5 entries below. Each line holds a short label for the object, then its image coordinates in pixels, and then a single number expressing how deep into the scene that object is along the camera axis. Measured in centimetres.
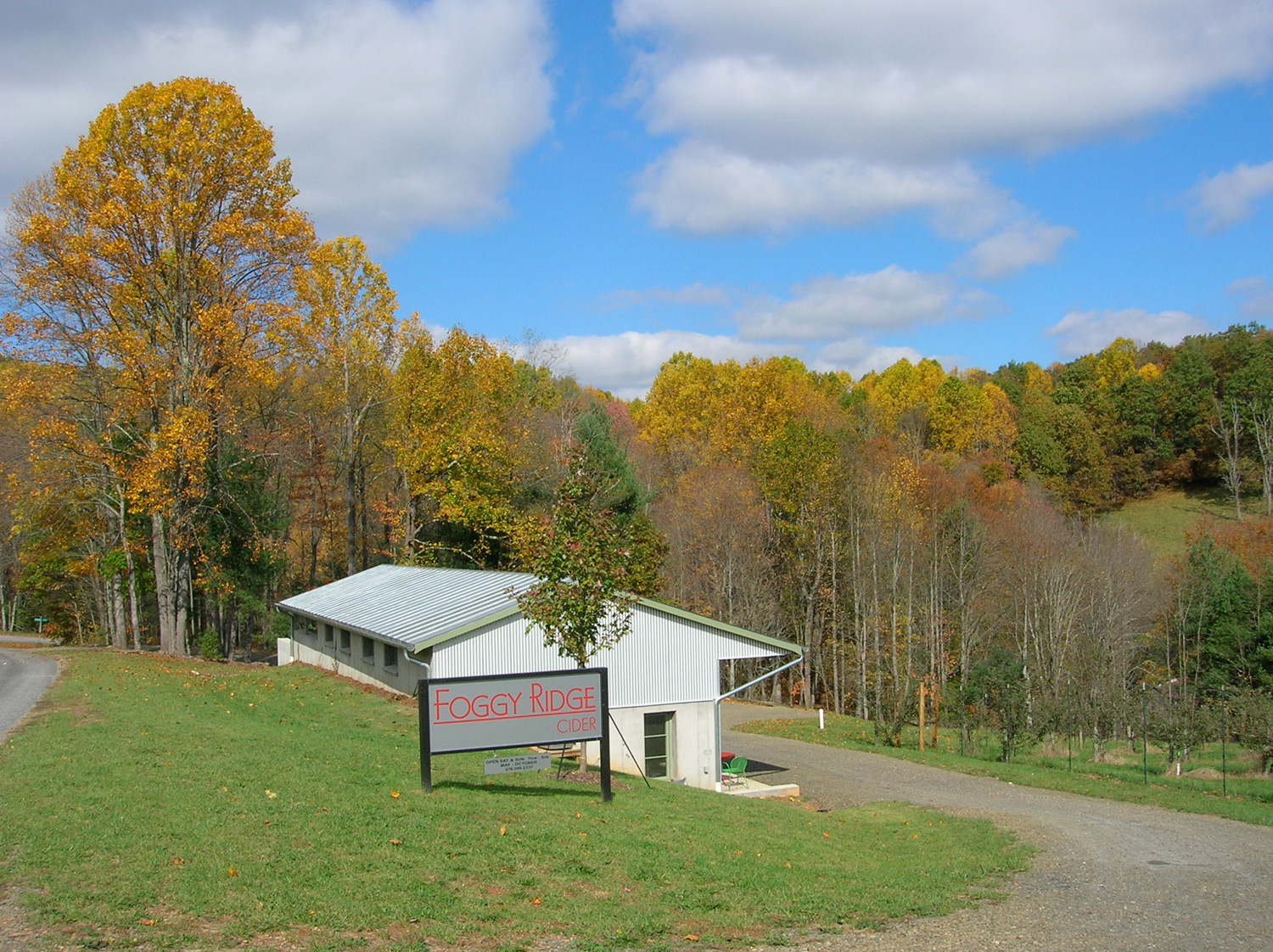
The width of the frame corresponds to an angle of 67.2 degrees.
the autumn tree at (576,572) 1311
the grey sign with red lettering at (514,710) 1077
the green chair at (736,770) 2112
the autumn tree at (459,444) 3650
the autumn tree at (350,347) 3600
